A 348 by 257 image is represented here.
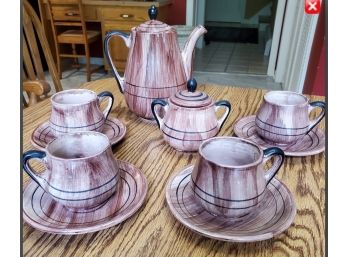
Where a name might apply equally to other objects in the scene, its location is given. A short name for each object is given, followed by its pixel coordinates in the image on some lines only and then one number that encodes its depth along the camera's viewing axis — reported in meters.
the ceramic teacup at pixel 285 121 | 0.54
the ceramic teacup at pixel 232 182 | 0.37
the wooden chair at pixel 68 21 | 2.62
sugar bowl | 0.53
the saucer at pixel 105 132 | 0.58
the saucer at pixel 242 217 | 0.36
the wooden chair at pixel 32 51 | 1.02
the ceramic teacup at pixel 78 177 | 0.38
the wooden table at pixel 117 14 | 2.59
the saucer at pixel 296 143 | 0.56
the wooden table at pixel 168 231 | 0.37
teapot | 0.61
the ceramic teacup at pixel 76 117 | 0.53
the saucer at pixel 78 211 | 0.38
